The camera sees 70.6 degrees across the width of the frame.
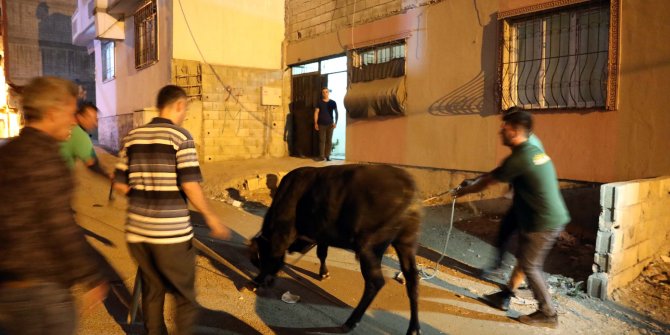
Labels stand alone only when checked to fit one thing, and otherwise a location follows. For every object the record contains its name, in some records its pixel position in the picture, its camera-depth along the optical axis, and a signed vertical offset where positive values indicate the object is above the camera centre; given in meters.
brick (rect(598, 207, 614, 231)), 4.35 -0.76
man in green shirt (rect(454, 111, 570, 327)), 3.63 -0.50
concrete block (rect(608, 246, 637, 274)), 4.38 -1.18
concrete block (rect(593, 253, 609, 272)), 4.38 -1.16
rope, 4.88 -1.45
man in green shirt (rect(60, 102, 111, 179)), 3.96 -0.13
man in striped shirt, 2.62 -0.39
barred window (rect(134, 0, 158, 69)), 12.85 +2.85
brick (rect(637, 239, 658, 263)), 4.86 -1.19
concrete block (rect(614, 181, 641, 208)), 4.32 -0.54
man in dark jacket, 1.73 -0.35
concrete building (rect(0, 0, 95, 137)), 30.19 +5.91
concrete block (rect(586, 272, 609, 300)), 4.32 -1.37
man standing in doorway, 10.80 +0.34
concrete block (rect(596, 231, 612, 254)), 4.36 -0.96
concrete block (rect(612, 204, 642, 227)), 4.35 -0.74
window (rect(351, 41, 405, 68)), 9.34 +1.69
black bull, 3.65 -0.65
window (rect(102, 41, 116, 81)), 17.48 +2.82
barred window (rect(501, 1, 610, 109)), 6.39 +1.12
